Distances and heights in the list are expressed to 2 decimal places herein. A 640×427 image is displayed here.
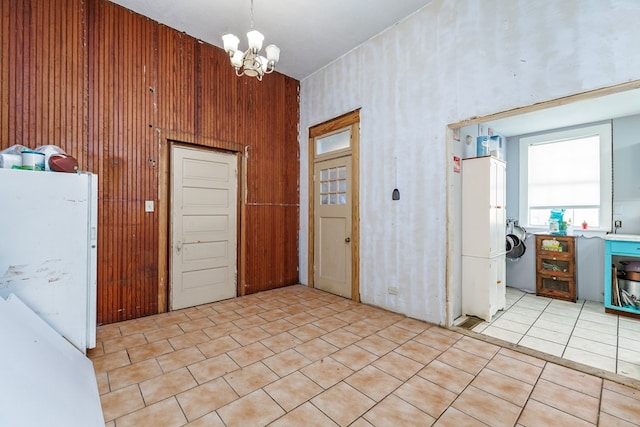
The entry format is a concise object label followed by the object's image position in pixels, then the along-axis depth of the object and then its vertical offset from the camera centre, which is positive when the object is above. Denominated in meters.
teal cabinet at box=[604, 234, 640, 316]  3.36 -0.71
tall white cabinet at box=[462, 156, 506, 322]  3.17 -0.22
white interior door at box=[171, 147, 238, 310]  3.59 -0.17
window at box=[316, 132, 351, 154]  4.16 +1.17
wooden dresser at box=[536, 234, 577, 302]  4.03 -0.75
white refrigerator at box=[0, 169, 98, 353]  2.06 -0.27
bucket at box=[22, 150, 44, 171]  2.17 +0.42
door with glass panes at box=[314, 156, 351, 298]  4.11 -0.17
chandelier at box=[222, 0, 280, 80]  2.46 +1.52
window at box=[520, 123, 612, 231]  4.04 +0.66
